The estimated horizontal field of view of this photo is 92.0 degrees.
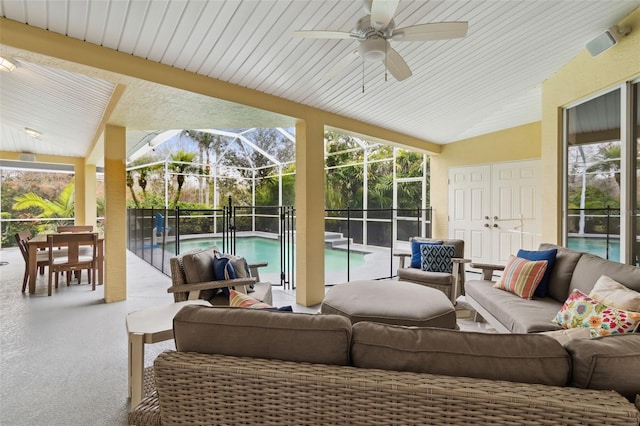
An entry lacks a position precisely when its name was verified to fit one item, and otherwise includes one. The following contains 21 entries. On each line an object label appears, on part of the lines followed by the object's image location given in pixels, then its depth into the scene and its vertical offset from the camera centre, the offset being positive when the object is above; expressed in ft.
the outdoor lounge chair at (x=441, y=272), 12.33 -2.60
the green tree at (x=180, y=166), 35.22 +5.27
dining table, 13.98 -2.04
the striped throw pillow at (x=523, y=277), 9.07 -2.02
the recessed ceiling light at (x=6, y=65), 9.49 +4.56
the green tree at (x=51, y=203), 26.96 +0.73
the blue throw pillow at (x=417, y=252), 14.04 -1.92
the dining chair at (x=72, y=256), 13.76 -2.09
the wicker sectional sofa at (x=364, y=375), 2.99 -1.76
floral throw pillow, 5.58 -2.10
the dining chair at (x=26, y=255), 14.42 -2.14
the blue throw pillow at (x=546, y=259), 9.16 -1.56
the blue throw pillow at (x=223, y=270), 9.03 -1.74
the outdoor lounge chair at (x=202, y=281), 8.53 -2.01
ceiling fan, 6.19 +3.80
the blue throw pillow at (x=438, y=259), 13.39 -2.11
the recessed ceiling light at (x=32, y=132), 17.61 +4.59
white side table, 5.24 -2.17
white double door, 17.47 +0.13
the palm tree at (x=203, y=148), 38.47 +8.01
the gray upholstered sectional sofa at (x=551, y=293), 7.06 -2.56
